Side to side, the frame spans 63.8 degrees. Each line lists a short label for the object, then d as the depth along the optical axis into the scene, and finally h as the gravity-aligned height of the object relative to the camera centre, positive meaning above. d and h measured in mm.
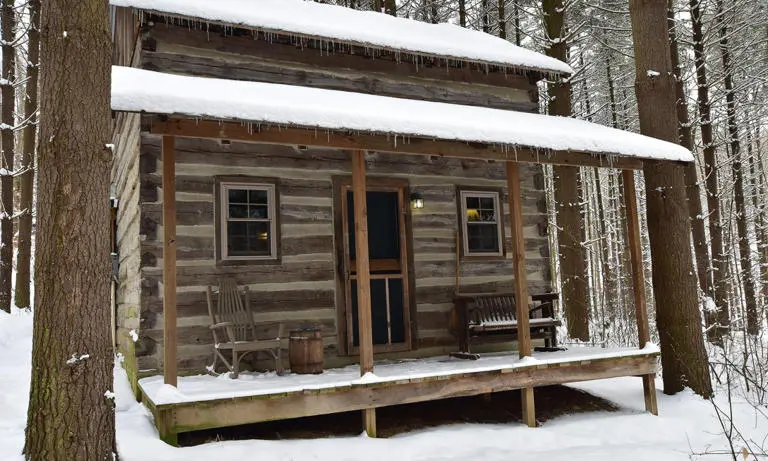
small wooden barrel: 7180 -765
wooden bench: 8547 -589
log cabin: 6039 +1181
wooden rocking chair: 7268 -385
